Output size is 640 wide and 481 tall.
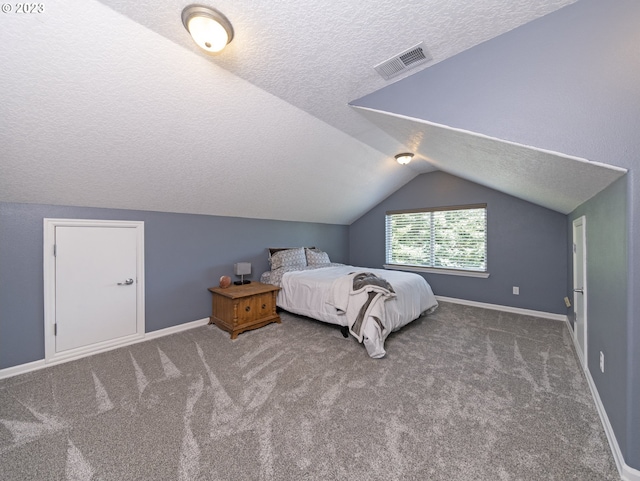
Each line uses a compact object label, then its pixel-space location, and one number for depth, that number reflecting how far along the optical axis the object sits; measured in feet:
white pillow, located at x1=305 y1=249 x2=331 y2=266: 15.63
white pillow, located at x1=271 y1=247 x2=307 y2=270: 14.17
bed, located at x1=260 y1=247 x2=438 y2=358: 9.45
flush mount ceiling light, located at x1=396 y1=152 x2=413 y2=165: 12.11
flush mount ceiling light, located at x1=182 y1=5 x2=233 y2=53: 4.60
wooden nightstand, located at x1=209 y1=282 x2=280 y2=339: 10.77
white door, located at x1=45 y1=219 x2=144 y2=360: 8.61
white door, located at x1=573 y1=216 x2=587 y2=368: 7.87
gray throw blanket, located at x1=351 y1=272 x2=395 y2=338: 9.47
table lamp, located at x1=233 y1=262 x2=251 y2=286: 12.67
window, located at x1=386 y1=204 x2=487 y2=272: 15.17
